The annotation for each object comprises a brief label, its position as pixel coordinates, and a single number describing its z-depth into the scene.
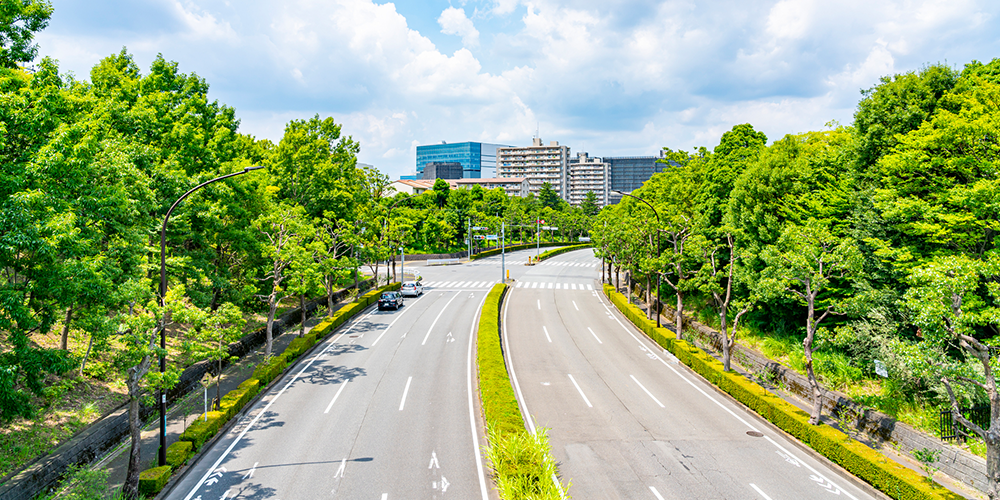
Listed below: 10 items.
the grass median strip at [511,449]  12.58
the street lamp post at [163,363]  14.38
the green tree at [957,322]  12.05
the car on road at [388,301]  38.81
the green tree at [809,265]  17.81
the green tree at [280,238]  24.62
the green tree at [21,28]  14.09
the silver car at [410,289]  44.62
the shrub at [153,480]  13.24
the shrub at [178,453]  14.59
